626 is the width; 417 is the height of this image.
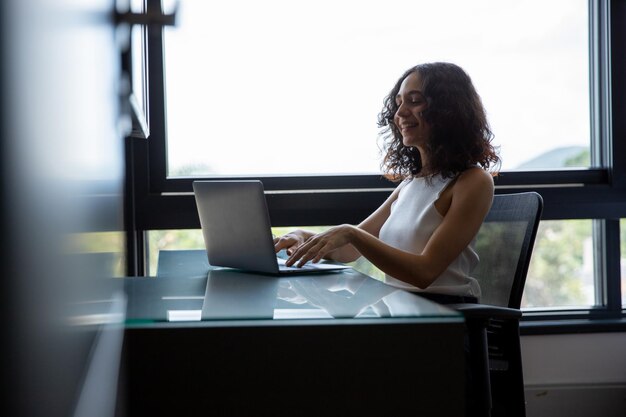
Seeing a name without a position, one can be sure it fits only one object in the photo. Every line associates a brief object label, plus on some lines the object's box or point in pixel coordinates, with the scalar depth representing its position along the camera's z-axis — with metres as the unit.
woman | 1.80
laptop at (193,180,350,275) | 1.53
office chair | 1.54
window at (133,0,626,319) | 2.62
